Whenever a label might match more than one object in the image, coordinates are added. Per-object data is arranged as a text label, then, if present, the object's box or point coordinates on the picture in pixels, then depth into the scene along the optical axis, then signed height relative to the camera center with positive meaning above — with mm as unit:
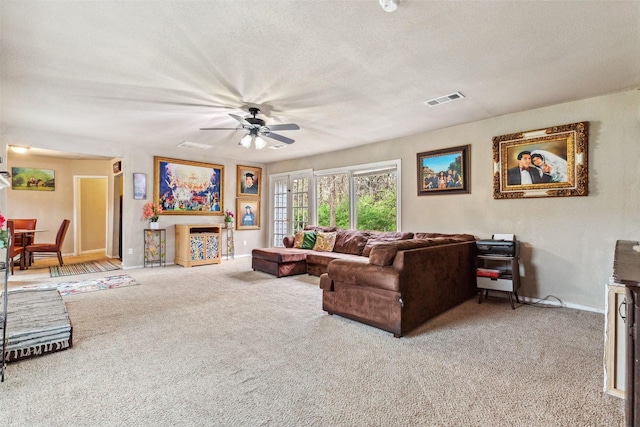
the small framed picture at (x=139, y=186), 6336 +601
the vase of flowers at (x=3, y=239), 2051 -165
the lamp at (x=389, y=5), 1952 +1372
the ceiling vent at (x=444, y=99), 3584 +1415
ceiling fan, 3935 +1152
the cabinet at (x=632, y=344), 1181 -529
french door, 7415 +276
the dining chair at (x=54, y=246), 5941 -636
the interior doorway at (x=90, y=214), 7957 +15
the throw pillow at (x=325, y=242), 5961 -562
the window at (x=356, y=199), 6341 +334
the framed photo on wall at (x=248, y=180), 7977 +912
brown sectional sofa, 2811 -726
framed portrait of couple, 3678 +667
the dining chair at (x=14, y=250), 5391 -657
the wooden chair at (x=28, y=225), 6324 -227
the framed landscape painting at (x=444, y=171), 4686 +696
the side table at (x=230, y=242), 7668 -715
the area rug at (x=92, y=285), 4364 -1093
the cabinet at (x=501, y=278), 3684 -804
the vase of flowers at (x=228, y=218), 7531 -97
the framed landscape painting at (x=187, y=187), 6668 +649
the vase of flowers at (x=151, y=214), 6410 +8
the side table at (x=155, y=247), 6465 -707
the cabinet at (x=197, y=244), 6449 -664
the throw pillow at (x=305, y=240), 6234 -542
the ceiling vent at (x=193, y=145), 6102 +1445
